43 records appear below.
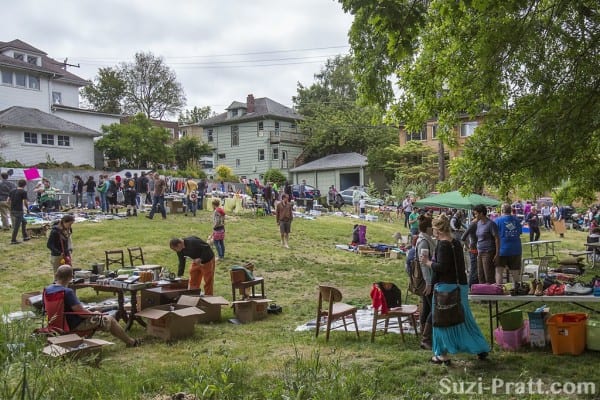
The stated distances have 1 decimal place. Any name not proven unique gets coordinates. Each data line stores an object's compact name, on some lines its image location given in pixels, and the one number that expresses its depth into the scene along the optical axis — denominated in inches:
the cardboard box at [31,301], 339.0
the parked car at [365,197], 1358.3
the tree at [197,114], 2868.8
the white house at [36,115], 1253.1
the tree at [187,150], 1782.7
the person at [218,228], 564.1
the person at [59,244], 404.8
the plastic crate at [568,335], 259.3
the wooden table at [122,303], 333.7
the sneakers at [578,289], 264.8
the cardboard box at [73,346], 231.5
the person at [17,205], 604.9
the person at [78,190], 956.4
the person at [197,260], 390.6
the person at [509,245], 412.8
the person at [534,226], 864.9
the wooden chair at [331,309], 299.0
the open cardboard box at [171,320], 307.6
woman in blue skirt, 242.2
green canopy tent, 689.0
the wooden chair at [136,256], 544.7
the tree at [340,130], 1959.9
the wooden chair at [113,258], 526.6
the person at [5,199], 681.0
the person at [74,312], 274.2
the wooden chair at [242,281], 394.6
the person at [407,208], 1066.7
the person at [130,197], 880.3
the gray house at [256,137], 1959.9
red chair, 270.2
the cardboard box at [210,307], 358.6
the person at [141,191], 961.5
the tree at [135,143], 1432.1
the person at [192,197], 920.6
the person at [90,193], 940.0
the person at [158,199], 813.9
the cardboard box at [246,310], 365.1
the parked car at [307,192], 1393.9
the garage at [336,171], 1777.8
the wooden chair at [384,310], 294.5
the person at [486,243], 402.0
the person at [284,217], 717.9
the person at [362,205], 1232.2
